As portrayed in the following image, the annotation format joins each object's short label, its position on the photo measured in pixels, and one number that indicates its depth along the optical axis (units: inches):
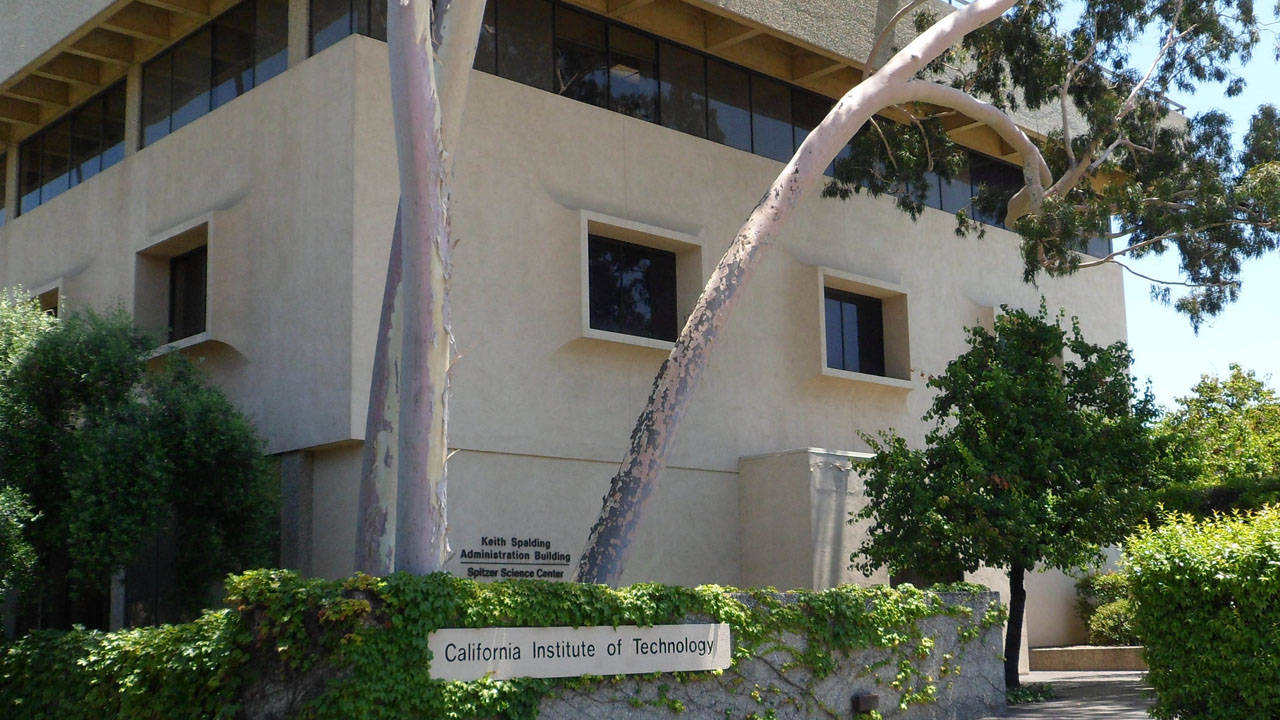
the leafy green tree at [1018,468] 673.0
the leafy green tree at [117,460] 596.1
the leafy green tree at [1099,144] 777.6
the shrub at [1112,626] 967.0
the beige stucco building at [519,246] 673.0
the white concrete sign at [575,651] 424.5
